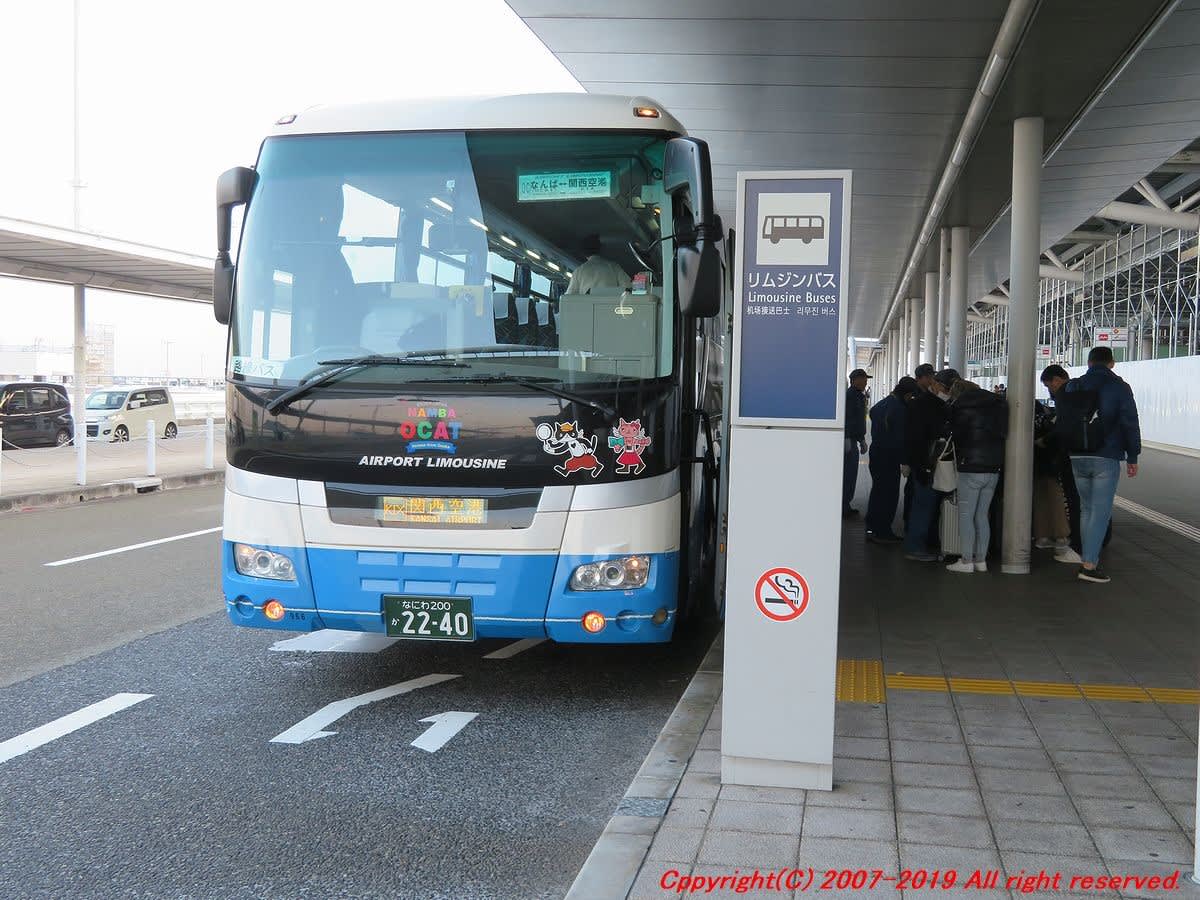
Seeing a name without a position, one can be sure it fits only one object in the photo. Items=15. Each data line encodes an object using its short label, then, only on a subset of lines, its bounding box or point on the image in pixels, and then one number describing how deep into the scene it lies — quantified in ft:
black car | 87.81
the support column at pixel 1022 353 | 31.27
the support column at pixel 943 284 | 63.31
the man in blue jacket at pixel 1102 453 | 27.63
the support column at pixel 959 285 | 59.88
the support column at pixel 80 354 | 96.37
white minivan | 95.09
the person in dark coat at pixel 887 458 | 35.50
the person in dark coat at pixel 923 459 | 33.06
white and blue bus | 17.08
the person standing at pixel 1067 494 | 34.06
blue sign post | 13.12
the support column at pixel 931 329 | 77.56
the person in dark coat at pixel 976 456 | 29.63
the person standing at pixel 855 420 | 41.70
